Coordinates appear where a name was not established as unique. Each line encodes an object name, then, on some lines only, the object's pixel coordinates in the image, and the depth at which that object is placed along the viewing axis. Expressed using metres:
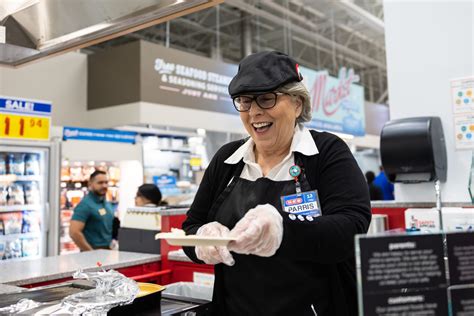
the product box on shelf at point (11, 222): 5.07
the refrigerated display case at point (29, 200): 5.02
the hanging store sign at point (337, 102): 8.68
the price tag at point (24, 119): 4.59
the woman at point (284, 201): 1.16
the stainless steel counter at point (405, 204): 3.07
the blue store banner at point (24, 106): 4.56
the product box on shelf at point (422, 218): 2.78
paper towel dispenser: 3.03
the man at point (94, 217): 4.82
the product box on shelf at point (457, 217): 2.49
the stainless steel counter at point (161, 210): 3.27
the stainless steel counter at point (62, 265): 2.46
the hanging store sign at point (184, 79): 7.03
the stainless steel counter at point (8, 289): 1.82
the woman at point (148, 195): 5.02
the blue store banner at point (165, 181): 8.11
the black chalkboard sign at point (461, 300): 0.76
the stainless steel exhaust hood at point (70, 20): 1.92
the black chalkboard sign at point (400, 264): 0.73
